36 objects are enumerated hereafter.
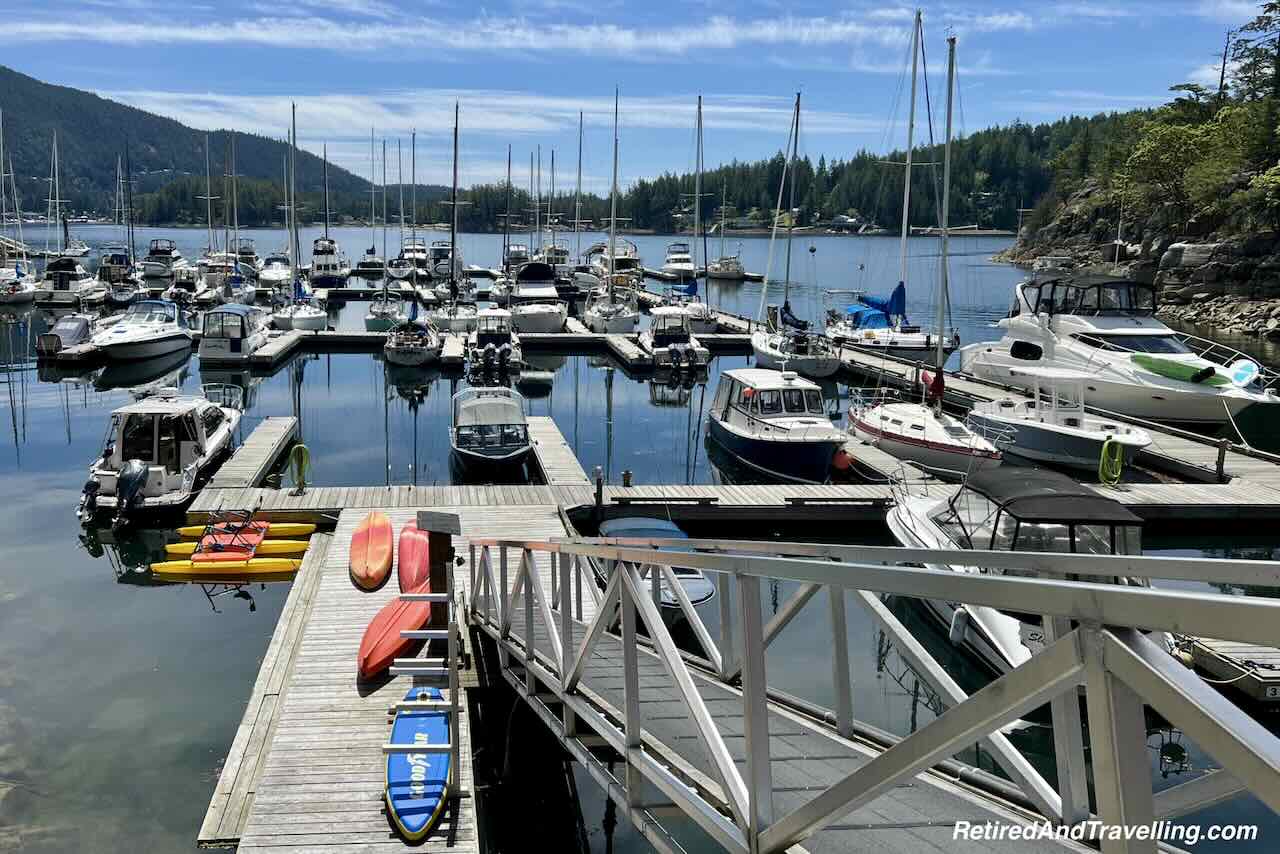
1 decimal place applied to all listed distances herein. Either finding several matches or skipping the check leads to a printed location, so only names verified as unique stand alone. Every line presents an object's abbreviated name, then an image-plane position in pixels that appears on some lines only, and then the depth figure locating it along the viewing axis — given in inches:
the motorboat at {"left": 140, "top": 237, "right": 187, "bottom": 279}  2842.0
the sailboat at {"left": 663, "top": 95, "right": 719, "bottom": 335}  2003.0
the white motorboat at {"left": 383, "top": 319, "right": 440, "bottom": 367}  1657.2
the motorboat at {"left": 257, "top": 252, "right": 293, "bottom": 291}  2684.5
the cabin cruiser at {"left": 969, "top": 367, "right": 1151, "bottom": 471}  933.2
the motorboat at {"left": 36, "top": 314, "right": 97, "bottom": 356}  1700.3
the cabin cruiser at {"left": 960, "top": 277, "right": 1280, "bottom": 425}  1153.4
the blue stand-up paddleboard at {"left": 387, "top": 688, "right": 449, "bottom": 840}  312.8
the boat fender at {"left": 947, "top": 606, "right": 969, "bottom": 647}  526.3
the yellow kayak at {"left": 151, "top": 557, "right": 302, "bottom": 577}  695.7
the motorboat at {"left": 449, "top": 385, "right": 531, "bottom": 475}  952.3
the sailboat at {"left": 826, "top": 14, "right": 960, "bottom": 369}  1660.9
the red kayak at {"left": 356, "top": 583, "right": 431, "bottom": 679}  422.6
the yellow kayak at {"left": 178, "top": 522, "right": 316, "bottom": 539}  740.0
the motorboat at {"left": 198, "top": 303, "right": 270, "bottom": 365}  1658.5
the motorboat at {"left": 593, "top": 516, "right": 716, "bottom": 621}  576.1
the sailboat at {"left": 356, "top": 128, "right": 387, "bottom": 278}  3484.3
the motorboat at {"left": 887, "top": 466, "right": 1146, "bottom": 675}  492.1
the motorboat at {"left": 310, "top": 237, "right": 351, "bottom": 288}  2893.7
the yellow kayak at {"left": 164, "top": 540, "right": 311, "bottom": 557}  709.3
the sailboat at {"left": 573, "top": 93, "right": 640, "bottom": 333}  2033.7
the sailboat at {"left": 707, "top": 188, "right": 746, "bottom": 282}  3730.3
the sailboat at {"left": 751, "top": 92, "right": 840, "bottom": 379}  1519.4
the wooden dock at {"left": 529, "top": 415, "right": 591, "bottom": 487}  888.3
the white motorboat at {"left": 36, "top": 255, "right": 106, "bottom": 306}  2436.0
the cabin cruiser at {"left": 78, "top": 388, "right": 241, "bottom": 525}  799.1
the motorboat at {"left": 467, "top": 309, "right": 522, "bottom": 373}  1590.8
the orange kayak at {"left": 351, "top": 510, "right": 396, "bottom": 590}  561.9
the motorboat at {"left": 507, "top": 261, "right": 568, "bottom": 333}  2030.6
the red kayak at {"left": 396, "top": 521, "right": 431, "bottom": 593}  550.6
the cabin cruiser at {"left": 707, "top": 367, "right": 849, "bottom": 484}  956.6
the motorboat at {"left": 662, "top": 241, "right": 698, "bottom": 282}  3443.4
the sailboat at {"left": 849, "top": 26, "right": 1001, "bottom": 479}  932.6
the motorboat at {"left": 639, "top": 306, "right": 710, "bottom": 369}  1664.6
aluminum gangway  85.0
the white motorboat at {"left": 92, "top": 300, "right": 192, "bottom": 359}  1695.4
